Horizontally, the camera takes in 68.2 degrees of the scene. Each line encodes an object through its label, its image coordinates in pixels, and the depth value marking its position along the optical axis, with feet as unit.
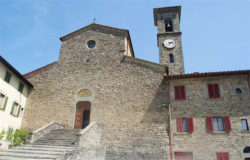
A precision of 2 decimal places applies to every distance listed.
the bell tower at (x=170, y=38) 64.80
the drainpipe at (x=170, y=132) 40.43
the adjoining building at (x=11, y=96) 44.25
